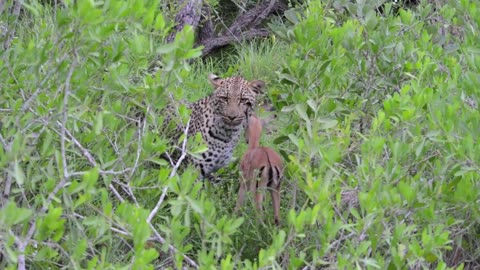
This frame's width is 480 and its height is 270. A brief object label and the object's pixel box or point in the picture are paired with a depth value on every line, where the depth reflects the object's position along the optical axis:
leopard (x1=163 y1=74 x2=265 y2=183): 14.09
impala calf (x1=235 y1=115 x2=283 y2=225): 10.77
